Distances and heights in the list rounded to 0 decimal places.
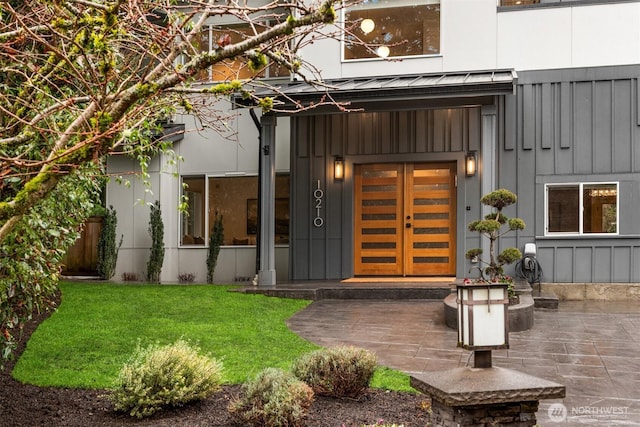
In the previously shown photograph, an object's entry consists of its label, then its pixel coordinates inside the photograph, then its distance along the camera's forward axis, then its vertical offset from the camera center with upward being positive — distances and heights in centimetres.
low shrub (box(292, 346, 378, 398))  481 -123
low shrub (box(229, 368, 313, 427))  412 -128
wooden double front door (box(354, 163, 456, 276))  1203 +2
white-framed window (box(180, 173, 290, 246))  1365 +25
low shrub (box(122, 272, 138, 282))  1364 -132
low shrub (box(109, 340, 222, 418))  453 -125
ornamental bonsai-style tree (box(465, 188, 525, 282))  786 -9
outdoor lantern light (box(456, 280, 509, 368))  337 -54
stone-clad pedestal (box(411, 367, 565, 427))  321 -94
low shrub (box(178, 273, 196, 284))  1364 -134
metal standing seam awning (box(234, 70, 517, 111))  988 +223
